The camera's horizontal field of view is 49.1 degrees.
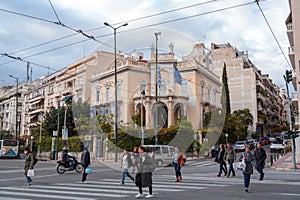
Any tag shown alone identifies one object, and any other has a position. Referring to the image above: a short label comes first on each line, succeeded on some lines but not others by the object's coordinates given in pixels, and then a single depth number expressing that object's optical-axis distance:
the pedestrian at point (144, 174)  9.24
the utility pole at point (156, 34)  17.47
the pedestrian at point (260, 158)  14.23
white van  23.50
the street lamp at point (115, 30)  18.34
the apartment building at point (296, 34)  25.48
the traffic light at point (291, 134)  20.39
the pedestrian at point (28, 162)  13.02
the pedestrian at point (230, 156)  15.79
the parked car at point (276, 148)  37.50
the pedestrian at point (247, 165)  10.55
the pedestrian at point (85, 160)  13.33
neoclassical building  38.84
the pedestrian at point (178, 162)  13.93
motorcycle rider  18.55
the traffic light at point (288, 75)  20.36
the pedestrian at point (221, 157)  15.93
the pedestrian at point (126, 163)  12.97
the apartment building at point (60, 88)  49.69
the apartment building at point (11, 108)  76.38
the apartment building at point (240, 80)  60.72
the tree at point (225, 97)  47.09
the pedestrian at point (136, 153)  11.79
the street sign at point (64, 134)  31.42
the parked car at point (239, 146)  38.50
